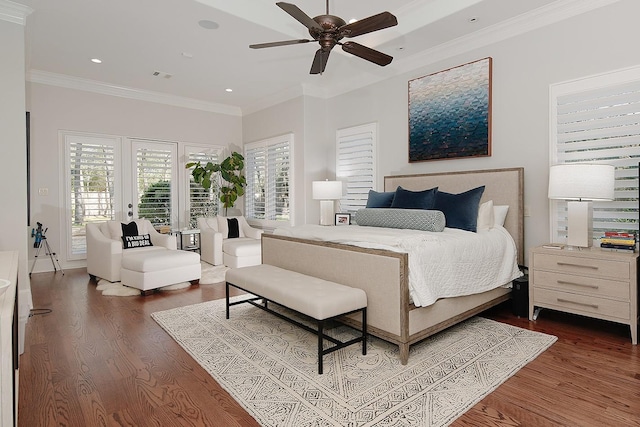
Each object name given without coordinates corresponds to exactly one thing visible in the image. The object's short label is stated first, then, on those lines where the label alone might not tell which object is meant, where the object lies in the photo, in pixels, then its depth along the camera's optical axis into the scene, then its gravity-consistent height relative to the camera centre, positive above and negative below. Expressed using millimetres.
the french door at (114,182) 5773 +432
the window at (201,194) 7006 +262
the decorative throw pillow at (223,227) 6305 -342
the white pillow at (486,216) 3655 -103
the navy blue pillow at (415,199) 3967 +86
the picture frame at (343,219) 5555 -185
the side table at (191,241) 6277 -627
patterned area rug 1911 -1057
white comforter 2549 -377
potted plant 6719 +602
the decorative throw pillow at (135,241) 5008 -472
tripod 5410 -670
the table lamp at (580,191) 2943 +129
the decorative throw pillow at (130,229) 5141 -303
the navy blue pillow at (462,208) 3578 -15
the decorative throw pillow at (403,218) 3246 -113
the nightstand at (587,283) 2758 -627
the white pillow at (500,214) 3740 -79
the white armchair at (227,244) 5590 -579
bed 2465 -507
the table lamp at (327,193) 5402 +208
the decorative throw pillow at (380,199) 4492 +96
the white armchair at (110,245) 4625 -511
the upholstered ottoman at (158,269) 4241 -740
